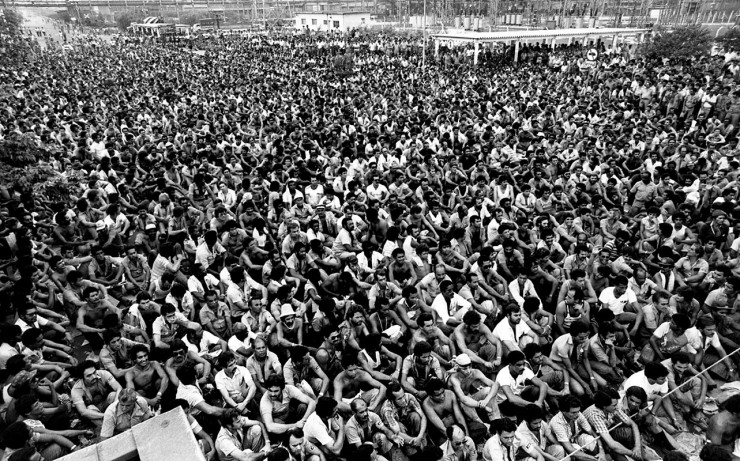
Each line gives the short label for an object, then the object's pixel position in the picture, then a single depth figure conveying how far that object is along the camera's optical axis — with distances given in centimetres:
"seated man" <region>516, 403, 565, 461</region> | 418
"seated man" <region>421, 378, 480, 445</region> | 455
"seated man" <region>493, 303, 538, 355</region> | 542
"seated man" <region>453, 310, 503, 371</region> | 530
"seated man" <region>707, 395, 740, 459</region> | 414
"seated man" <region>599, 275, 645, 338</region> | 579
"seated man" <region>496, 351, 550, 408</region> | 473
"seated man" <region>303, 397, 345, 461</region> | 436
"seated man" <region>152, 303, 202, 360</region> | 557
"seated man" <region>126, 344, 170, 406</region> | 497
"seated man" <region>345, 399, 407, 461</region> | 431
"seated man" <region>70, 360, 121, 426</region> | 479
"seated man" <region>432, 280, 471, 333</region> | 595
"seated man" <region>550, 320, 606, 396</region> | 513
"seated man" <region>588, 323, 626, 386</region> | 524
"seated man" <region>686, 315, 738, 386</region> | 518
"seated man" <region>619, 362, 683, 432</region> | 464
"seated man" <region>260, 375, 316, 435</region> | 462
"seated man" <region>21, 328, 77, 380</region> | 509
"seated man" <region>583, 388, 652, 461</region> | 425
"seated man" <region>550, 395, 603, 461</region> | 426
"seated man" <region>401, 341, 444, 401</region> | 493
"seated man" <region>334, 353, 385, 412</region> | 493
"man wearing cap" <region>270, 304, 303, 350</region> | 562
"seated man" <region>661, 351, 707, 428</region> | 477
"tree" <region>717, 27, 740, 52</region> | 2152
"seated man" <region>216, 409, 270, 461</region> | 428
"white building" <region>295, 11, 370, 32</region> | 4594
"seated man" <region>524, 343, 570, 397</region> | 498
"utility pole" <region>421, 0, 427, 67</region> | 2506
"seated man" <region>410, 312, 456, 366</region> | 532
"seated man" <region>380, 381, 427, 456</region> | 451
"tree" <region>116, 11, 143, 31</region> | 5848
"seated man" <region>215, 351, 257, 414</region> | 486
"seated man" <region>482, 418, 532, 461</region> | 405
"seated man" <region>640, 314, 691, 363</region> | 523
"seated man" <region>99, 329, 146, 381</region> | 512
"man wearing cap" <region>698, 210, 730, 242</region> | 706
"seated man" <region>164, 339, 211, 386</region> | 507
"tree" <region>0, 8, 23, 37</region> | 2131
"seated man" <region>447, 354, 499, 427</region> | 468
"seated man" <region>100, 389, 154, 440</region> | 450
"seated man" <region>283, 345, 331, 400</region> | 497
